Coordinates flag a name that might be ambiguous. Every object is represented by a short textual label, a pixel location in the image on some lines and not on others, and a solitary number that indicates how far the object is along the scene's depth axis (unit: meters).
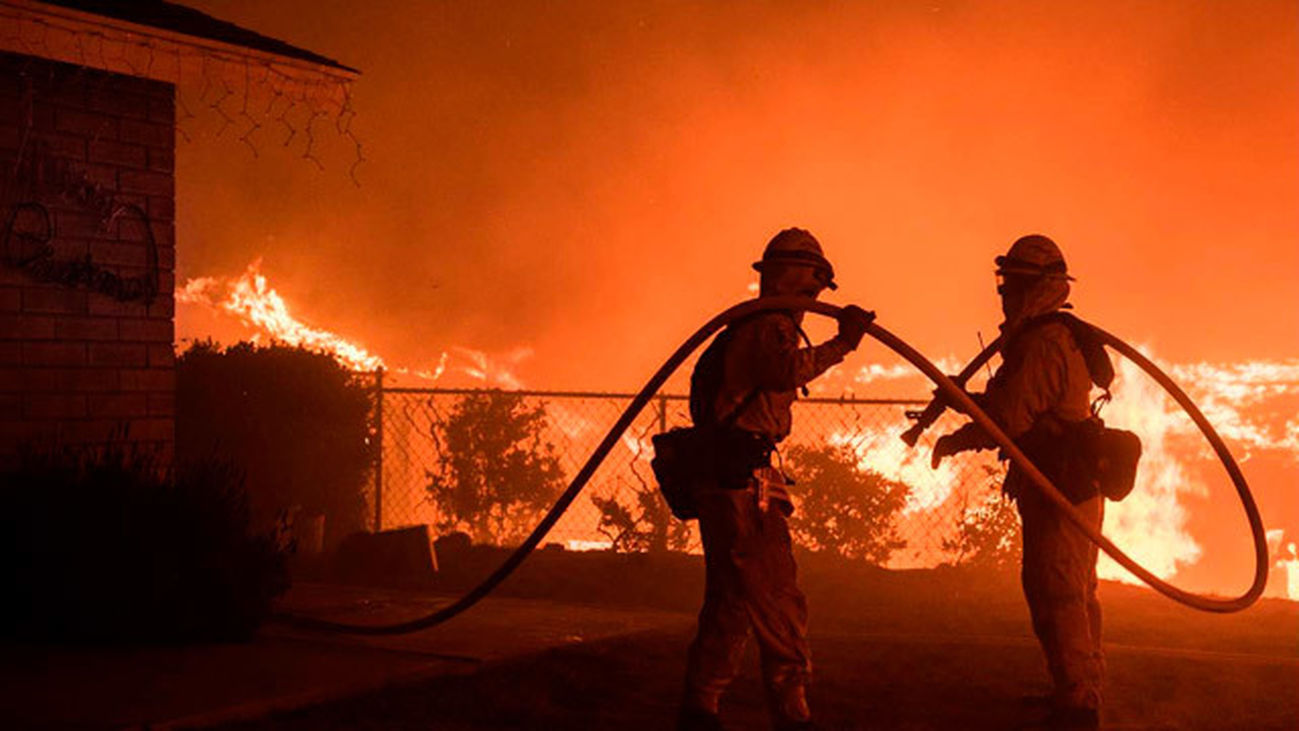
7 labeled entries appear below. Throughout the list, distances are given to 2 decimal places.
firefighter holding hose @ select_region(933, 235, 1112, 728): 7.00
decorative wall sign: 8.66
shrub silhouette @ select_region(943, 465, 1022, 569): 12.38
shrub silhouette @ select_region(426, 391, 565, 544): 14.97
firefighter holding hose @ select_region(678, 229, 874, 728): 6.37
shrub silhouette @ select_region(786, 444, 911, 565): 13.06
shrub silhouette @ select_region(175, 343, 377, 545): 13.67
